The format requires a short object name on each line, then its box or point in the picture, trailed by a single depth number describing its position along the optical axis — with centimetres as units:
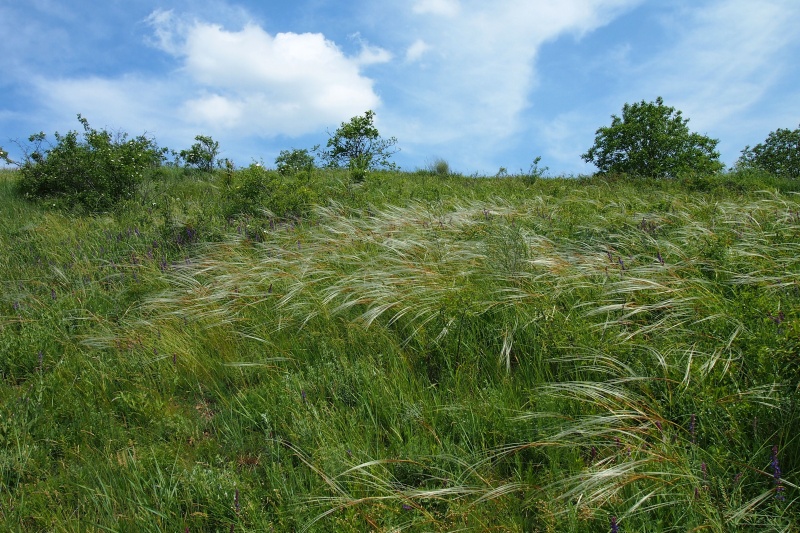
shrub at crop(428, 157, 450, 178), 1516
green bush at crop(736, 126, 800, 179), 3812
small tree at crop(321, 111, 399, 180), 2095
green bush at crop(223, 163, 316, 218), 793
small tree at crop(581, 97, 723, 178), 2586
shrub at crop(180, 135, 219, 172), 1377
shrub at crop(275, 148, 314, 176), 1280
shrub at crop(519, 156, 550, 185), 1304
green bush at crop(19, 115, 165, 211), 1002
